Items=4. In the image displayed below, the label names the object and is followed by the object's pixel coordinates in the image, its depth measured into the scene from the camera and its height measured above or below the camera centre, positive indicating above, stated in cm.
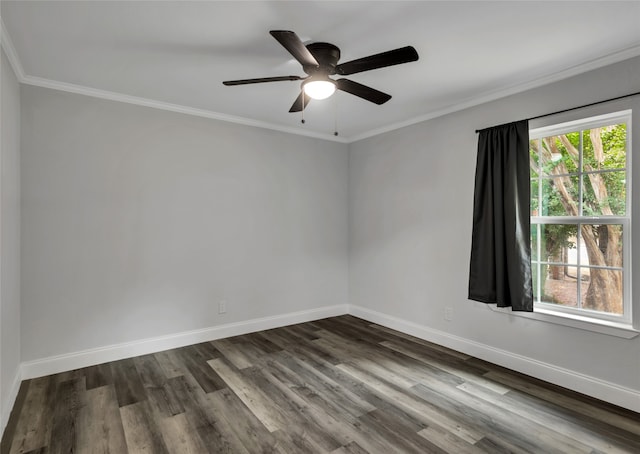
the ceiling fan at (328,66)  187 +94
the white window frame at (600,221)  250 +0
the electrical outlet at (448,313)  356 -94
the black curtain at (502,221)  292 +1
